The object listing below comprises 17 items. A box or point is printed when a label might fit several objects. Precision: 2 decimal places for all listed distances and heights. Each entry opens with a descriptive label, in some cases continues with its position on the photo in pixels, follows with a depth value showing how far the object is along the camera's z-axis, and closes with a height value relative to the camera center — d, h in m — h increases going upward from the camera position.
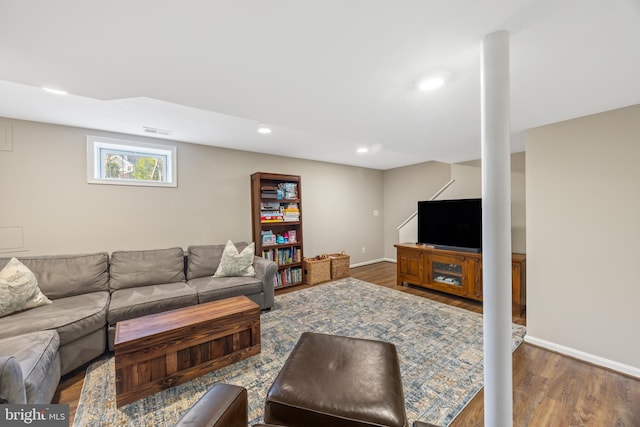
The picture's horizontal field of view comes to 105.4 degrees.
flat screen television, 3.40 -0.18
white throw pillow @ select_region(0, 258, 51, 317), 1.95 -0.59
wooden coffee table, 1.63 -0.97
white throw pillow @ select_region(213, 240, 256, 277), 3.14 -0.64
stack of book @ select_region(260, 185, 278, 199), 3.97 +0.39
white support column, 1.11 -0.05
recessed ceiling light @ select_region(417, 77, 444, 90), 1.55 +0.85
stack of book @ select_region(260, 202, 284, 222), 4.01 +0.05
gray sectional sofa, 1.48 -0.79
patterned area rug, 1.57 -1.24
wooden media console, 3.05 -0.86
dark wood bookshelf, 3.90 -0.16
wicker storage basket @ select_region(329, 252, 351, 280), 4.52 -0.99
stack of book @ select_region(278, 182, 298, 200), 4.18 +0.43
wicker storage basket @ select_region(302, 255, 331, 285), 4.26 -0.99
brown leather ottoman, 1.04 -0.84
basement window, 2.93 +0.71
